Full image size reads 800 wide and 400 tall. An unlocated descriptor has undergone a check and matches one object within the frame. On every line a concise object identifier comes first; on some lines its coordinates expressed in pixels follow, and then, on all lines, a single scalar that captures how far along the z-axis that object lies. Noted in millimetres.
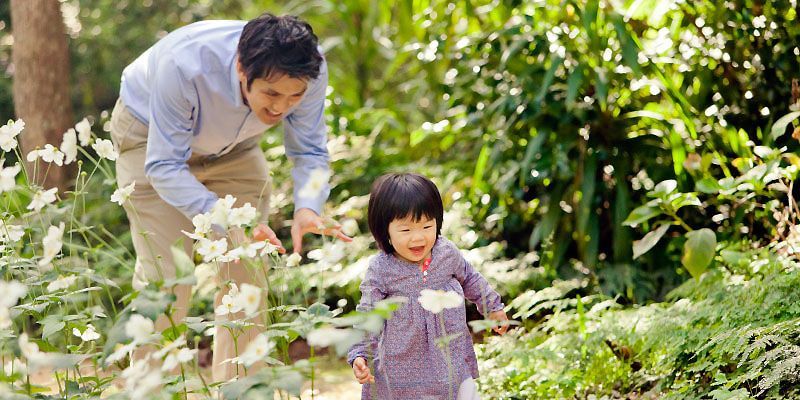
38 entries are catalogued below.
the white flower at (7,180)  5398
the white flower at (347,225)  5564
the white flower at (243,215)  5419
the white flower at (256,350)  5130
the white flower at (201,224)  5467
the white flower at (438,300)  5173
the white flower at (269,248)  5428
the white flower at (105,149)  5666
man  5830
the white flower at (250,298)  5185
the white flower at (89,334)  5571
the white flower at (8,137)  5603
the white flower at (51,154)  5649
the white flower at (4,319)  5118
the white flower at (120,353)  5133
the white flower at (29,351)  5123
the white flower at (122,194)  5545
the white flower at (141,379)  5045
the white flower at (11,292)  5049
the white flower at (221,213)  5361
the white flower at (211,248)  5377
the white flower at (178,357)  5108
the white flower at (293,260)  5504
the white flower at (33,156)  5666
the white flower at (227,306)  5379
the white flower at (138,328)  5105
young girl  5647
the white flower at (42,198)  5459
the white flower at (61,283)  5419
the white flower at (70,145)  5608
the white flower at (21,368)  5303
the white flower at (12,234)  5589
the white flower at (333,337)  4990
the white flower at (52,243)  5318
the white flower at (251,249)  5348
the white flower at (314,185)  5433
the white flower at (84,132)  5649
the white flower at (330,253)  5479
